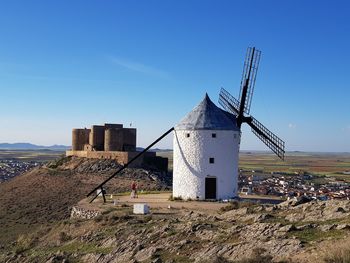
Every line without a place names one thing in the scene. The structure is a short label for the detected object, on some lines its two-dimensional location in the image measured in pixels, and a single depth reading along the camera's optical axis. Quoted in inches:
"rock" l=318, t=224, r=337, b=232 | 545.0
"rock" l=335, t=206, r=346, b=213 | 638.9
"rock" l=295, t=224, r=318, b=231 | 566.3
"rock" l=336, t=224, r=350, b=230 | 532.3
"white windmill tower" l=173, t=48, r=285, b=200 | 1017.5
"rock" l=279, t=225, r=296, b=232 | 558.0
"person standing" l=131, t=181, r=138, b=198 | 1129.4
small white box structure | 844.7
